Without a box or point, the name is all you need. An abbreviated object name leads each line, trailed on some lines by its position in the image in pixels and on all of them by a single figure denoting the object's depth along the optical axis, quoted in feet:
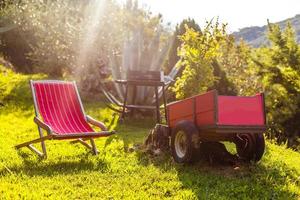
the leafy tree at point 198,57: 31.17
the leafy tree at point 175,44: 53.88
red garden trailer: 20.03
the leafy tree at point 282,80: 43.52
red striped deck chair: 23.37
